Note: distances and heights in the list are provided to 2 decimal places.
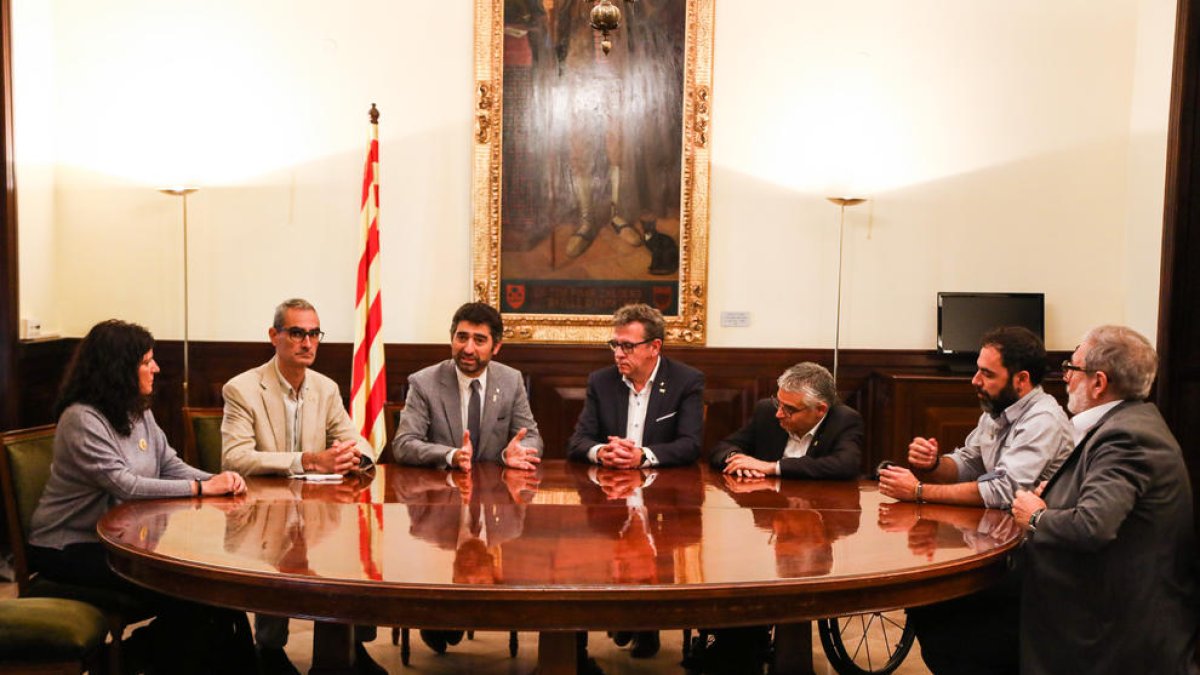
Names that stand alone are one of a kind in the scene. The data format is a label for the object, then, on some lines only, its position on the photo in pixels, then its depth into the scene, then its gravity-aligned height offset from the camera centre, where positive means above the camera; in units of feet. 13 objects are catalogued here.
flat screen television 20.08 -0.33
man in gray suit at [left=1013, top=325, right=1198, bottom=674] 9.34 -2.35
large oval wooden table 7.67 -2.13
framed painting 20.07 +2.36
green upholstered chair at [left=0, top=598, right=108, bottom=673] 9.49 -3.18
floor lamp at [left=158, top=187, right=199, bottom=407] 19.51 +1.62
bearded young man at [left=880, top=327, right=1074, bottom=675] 10.18 -1.86
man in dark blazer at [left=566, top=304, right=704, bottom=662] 14.17 -1.44
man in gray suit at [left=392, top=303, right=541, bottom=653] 13.62 -1.49
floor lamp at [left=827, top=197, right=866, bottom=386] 19.95 +1.21
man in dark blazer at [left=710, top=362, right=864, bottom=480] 12.56 -1.74
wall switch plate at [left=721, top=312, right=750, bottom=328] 20.52 -0.53
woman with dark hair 10.68 -2.01
